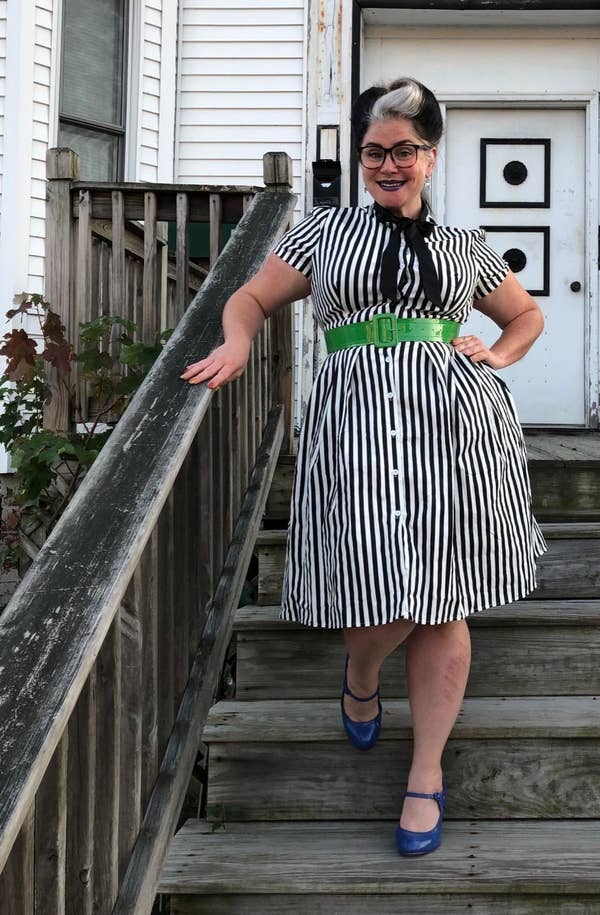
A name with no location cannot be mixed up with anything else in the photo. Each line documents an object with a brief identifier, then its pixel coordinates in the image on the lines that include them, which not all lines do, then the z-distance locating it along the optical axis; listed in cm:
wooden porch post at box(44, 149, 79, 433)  380
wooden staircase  188
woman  195
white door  544
